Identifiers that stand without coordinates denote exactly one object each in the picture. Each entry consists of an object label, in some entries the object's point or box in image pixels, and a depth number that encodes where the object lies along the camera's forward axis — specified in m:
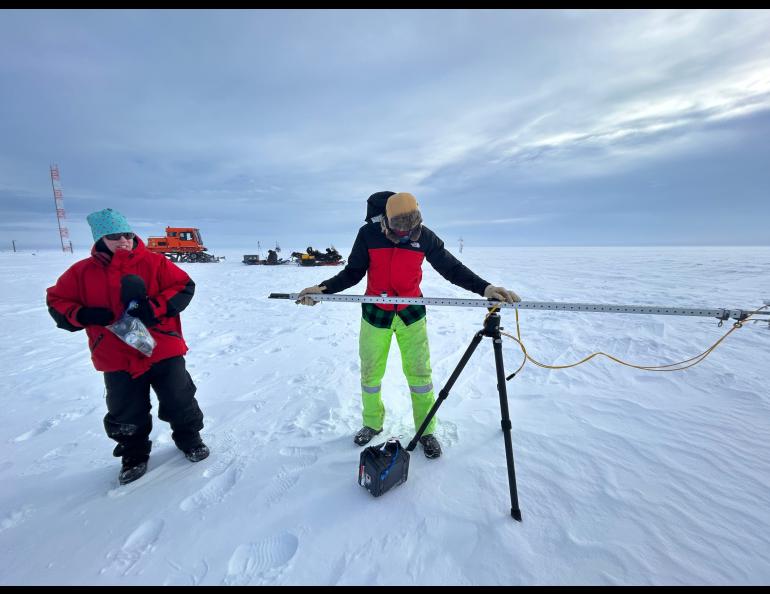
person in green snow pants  2.95
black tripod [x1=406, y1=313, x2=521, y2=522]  2.30
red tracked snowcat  27.27
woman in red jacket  2.51
